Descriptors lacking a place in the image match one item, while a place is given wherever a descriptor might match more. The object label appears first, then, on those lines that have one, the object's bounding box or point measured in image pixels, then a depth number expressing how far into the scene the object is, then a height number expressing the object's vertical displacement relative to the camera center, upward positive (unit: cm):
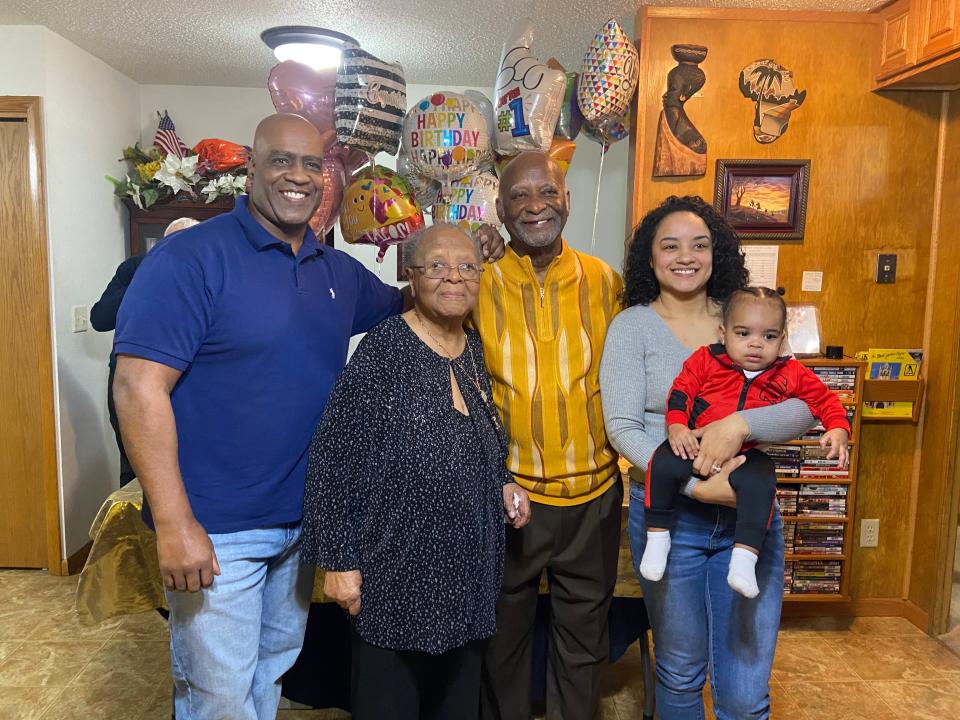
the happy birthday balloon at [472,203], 206 +27
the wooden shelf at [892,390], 289 -37
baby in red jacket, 141 -22
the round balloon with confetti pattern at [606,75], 226 +72
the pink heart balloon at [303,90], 211 +61
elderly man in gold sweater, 169 -28
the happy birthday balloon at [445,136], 205 +46
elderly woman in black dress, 140 -42
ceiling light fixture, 304 +110
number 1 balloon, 208 +58
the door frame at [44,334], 313 -24
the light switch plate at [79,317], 342 -17
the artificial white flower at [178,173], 360 +58
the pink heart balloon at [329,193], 220 +31
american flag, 375 +79
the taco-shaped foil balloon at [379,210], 207 +24
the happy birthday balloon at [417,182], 220 +35
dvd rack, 276 -83
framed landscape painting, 285 +42
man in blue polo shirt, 129 -22
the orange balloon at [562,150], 227 +48
